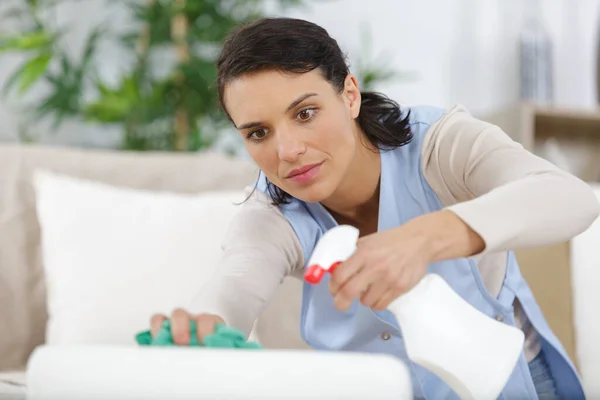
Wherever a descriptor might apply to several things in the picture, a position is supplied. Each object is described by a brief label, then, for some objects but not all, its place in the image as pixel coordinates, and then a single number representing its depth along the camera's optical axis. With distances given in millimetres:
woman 1853
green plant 4014
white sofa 2734
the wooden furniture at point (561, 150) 2657
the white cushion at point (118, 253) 2652
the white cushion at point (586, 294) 2583
